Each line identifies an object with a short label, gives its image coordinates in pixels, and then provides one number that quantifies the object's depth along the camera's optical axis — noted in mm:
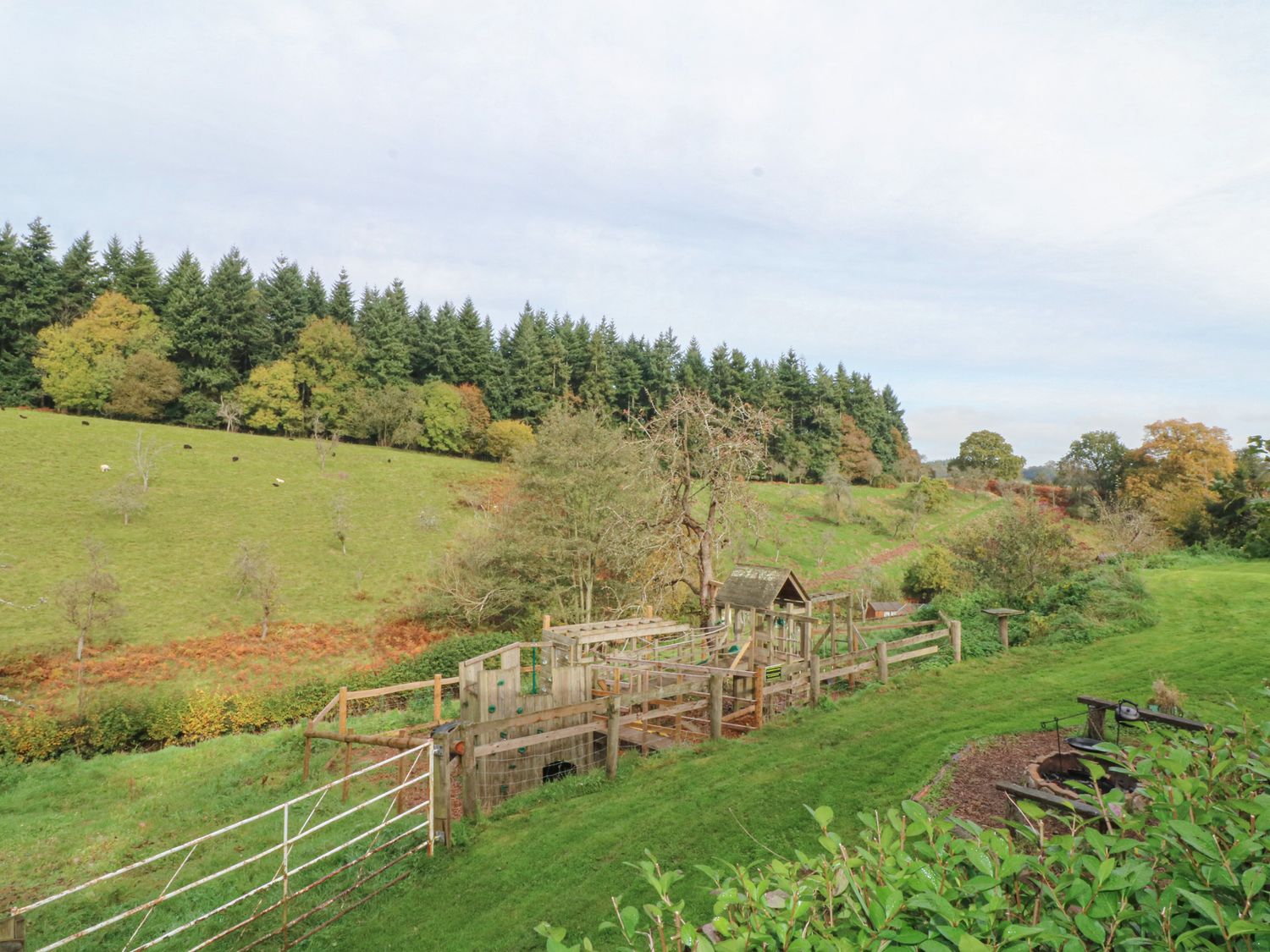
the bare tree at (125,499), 31453
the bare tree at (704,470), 17469
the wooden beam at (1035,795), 5257
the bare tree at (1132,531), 29281
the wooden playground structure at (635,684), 9938
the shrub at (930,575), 33375
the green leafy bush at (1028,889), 1621
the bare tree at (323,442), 44156
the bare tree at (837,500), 48312
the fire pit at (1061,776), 7086
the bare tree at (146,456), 35125
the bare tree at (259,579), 24453
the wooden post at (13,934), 4488
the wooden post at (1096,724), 8602
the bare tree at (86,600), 19875
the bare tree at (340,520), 33531
